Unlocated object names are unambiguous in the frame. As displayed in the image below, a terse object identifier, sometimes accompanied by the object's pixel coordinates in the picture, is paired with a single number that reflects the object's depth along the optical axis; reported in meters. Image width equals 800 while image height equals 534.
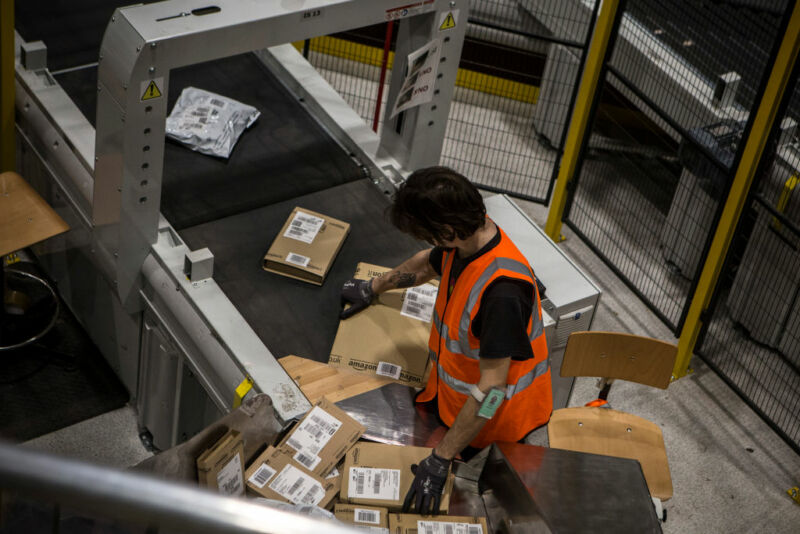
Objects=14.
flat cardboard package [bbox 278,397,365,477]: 3.44
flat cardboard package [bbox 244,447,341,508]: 3.31
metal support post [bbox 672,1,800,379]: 4.55
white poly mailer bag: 4.98
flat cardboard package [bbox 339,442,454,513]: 3.30
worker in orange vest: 3.14
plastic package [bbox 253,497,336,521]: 2.86
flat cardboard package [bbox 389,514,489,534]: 3.22
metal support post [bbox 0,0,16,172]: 4.92
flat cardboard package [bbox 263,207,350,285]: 4.36
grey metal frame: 3.66
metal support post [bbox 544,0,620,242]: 5.45
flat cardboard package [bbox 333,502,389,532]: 3.23
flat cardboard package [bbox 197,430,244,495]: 3.17
